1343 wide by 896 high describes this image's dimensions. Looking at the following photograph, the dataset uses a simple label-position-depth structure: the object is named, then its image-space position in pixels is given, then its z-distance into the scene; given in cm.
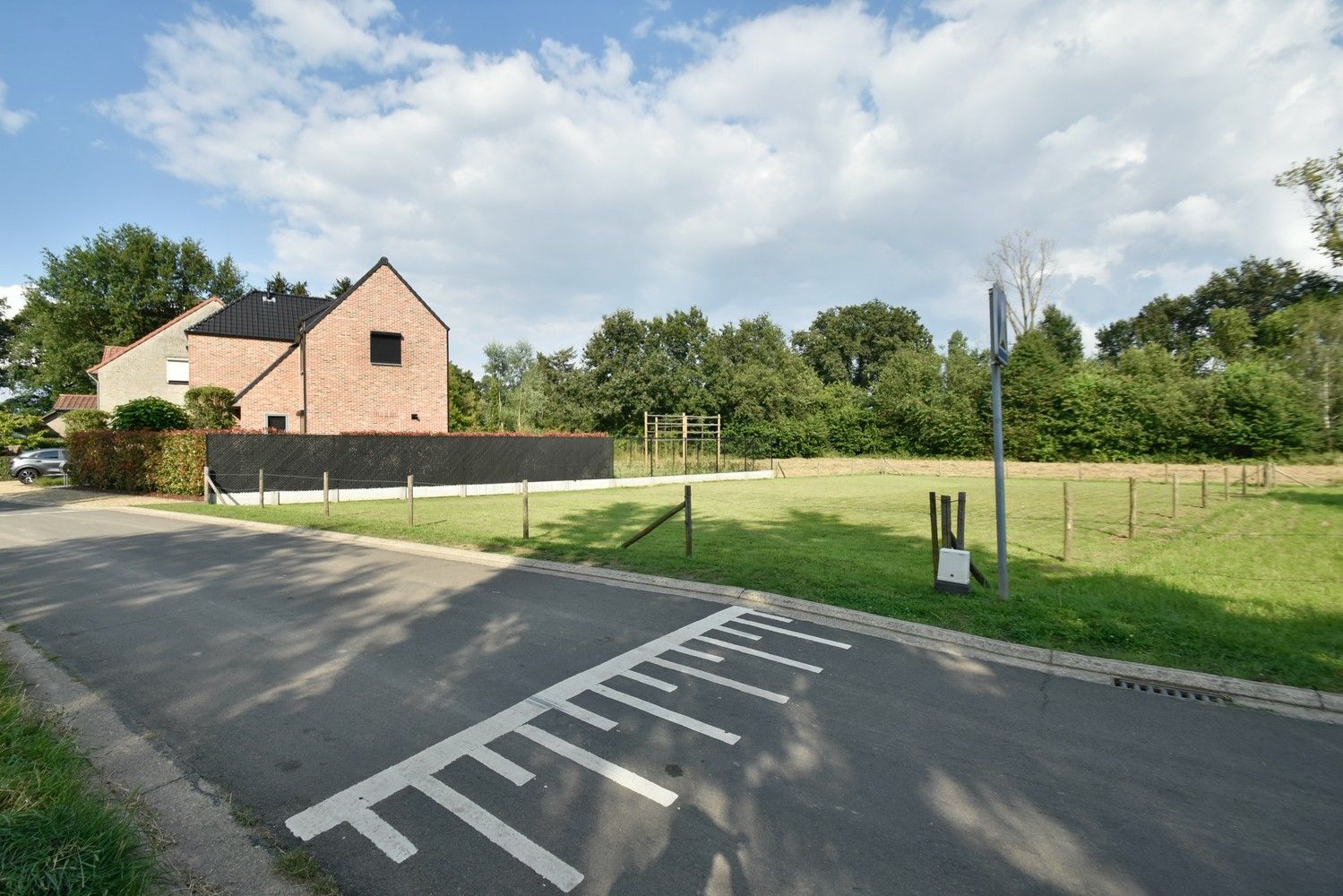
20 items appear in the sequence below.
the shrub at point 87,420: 2864
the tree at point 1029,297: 4278
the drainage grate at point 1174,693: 436
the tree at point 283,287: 5312
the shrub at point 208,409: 2500
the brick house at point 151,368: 3148
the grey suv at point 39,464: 2906
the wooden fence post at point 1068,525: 893
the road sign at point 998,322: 621
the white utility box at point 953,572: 686
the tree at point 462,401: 4378
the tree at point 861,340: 6272
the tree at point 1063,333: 4888
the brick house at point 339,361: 2306
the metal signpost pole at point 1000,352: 622
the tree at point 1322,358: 2767
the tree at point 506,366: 6906
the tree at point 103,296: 4281
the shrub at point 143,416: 2136
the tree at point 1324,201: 2027
